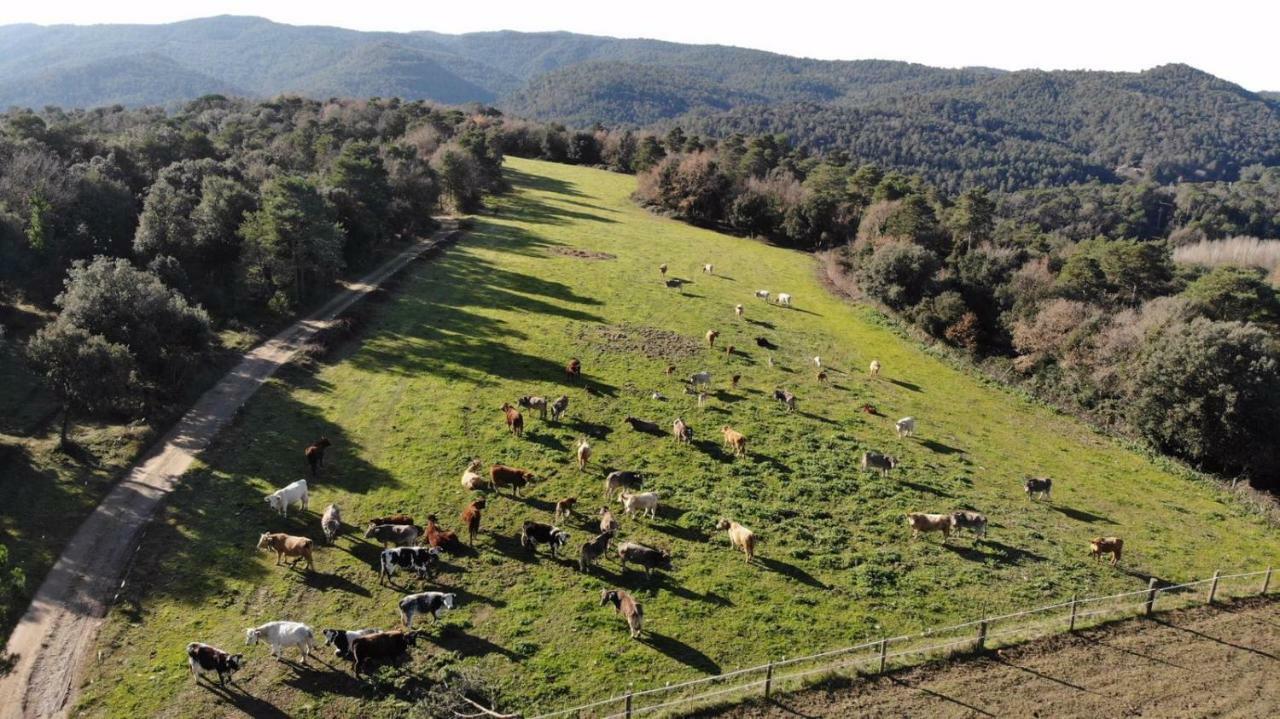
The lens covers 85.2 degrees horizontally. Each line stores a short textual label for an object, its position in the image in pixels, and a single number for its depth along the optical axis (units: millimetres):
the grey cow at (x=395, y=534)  25078
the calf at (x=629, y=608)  21266
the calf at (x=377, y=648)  19281
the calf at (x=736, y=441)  33875
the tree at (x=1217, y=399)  39875
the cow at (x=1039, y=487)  32625
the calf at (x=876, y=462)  33438
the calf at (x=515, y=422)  34219
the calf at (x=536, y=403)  36500
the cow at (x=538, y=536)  25062
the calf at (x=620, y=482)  29308
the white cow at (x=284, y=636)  19719
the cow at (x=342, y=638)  19547
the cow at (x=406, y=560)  23234
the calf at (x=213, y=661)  18781
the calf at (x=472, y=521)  25641
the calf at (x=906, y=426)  38312
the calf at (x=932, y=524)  28078
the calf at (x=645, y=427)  35562
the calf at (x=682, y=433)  34875
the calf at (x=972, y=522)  28234
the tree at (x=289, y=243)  50281
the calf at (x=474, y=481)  28922
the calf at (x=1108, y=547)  27359
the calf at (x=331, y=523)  25469
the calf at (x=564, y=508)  27094
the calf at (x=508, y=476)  28906
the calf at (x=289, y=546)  23625
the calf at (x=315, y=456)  30250
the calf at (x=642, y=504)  27906
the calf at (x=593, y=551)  24250
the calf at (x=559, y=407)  36156
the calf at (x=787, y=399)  40594
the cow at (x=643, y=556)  24102
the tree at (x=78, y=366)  30688
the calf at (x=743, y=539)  25453
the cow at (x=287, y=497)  26734
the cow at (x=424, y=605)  20922
